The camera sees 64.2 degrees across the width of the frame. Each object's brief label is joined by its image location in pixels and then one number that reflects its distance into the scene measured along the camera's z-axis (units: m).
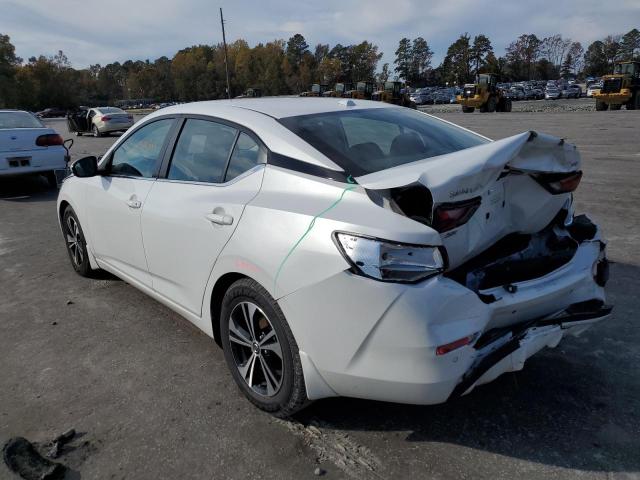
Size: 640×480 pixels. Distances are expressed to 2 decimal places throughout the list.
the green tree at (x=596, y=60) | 114.38
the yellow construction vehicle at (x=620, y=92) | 31.23
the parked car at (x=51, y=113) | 86.31
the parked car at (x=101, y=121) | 25.12
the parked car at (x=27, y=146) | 9.20
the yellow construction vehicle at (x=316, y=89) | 37.13
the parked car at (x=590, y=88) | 59.70
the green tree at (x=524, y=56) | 122.19
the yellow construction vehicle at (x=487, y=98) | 36.09
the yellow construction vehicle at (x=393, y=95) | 36.19
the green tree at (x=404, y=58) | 135.25
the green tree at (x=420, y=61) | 134.25
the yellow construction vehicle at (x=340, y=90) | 38.22
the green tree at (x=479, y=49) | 120.31
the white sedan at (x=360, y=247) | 2.10
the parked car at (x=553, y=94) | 58.11
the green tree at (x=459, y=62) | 118.44
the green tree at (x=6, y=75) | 91.88
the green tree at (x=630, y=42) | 110.50
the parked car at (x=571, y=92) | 58.81
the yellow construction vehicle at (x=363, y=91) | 38.38
